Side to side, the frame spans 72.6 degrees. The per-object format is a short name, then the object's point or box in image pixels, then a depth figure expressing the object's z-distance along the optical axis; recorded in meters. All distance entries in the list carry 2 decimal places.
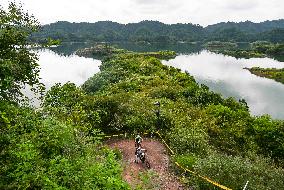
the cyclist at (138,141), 10.54
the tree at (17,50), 5.64
